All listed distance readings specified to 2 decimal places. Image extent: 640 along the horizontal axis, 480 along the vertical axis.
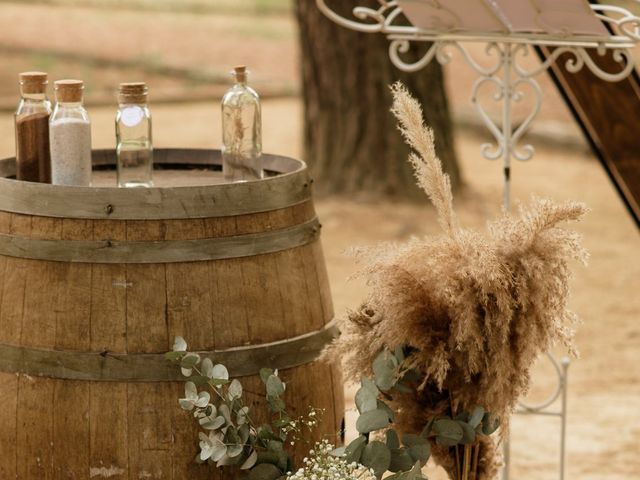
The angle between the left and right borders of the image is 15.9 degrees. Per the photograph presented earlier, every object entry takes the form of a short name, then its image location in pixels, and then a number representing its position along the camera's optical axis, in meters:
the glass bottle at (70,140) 5.52
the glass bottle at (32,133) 5.69
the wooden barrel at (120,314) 5.16
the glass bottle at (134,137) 5.66
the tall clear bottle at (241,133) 5.85
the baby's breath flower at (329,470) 4.96
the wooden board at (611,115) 7.41
